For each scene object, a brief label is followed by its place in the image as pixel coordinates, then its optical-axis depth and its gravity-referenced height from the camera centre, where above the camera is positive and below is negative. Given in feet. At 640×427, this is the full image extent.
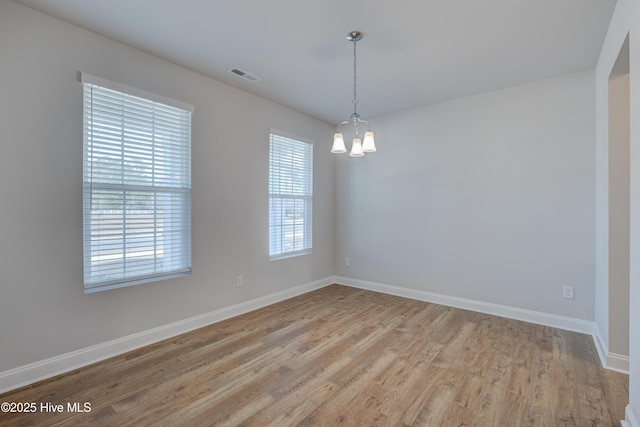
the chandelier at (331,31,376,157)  8.70 +2.09
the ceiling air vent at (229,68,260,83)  10.19 +5.03
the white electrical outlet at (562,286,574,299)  10.30 -2.72
